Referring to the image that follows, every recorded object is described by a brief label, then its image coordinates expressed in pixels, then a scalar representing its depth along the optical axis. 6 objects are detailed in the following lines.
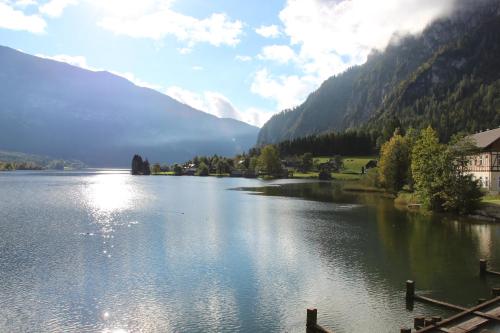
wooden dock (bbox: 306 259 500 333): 24.33
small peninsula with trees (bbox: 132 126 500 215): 76.62
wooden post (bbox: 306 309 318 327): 25.56
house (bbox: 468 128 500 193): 90.88
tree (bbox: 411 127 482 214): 76.50
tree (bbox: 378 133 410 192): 119.71
